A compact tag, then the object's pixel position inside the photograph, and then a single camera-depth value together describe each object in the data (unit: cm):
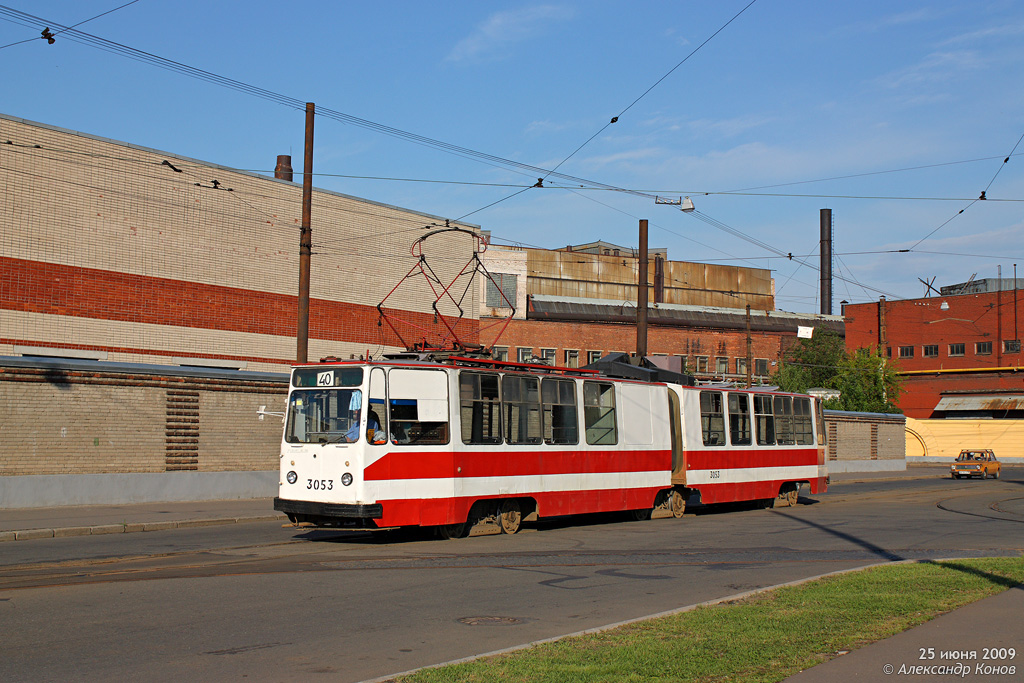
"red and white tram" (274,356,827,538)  1487
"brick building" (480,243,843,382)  5933
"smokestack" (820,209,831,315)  8994
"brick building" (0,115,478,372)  2780
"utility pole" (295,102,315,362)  2270
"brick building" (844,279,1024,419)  7512
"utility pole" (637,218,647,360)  3103
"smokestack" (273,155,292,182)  4357
